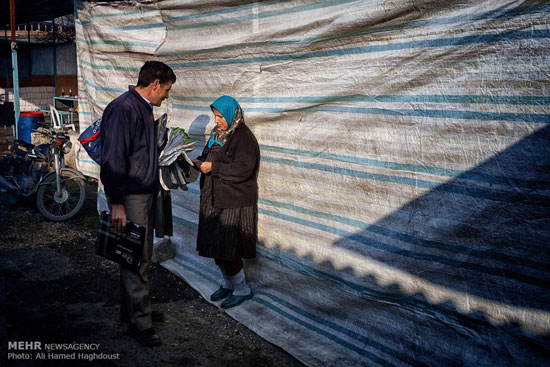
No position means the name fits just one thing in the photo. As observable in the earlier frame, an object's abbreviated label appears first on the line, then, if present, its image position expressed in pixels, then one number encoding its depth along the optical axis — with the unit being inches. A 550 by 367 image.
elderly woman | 154.9
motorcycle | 261.1
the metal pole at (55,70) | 655.9
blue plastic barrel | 375.6
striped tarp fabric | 103.9
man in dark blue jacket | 130.5
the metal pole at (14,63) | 356.2
